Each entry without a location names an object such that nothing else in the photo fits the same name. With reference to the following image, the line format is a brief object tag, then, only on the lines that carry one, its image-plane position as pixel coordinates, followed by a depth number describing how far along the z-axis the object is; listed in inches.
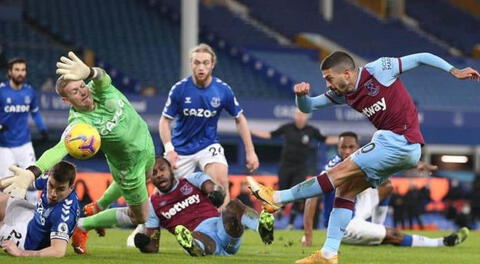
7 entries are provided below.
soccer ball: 725.3
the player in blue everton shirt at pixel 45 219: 778.2
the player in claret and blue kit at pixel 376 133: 743.1
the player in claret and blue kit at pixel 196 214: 842.8
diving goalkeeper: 719.1
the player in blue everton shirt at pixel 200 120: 1013.2
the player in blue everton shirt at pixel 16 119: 1323.8
